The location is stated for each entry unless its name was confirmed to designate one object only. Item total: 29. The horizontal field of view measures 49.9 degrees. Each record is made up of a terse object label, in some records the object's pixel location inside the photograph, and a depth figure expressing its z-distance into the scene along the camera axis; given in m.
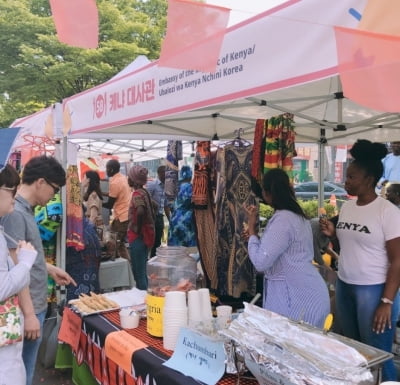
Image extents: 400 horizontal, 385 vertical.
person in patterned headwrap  4.85
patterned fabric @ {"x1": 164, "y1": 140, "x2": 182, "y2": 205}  4.39
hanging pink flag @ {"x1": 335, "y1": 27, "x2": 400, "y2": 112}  1.39
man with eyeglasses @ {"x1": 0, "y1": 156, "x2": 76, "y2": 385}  2.15
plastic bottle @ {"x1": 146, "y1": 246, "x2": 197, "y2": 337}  2.10
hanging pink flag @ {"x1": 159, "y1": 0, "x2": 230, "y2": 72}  1.77
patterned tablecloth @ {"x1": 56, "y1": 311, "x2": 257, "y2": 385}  1.74
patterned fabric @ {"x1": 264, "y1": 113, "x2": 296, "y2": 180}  2.91
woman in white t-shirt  2.20
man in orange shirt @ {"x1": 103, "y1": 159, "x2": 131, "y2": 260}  6.13
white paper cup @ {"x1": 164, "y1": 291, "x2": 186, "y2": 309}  1.96
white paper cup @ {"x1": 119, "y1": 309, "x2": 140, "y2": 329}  2.32
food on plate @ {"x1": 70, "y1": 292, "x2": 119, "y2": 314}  2.70
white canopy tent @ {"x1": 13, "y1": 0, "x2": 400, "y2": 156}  1.67
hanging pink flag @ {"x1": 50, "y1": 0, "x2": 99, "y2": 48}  1.79
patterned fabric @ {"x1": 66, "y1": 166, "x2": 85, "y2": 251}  4.02
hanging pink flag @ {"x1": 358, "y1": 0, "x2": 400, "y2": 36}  1.45
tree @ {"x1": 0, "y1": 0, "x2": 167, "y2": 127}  13.07
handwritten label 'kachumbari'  1.67
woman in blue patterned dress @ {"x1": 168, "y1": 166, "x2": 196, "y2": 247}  4.00
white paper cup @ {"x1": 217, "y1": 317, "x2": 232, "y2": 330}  1.90
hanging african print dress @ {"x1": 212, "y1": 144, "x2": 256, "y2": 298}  3.38
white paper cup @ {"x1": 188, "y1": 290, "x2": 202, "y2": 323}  2.00
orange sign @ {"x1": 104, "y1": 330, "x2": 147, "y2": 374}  2.04
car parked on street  14.80
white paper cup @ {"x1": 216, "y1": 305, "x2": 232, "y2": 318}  2.11
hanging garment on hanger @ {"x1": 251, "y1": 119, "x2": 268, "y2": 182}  3.01
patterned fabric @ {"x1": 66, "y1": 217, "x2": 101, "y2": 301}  4.07
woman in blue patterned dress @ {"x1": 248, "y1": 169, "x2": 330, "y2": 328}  2.13
